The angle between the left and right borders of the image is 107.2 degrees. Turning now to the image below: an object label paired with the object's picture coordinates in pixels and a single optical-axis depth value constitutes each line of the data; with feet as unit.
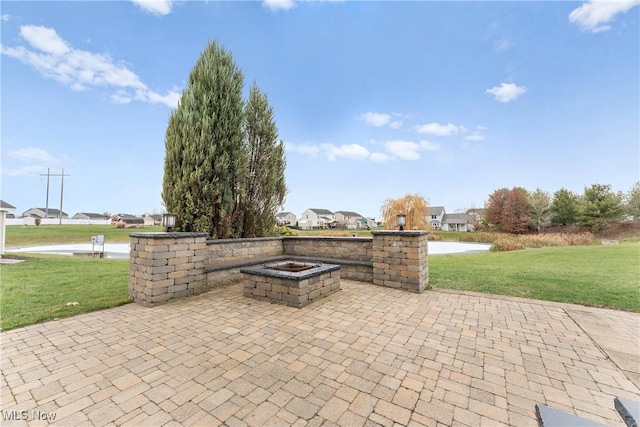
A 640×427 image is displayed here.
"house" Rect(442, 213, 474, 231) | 158.92
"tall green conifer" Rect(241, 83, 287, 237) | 23.76
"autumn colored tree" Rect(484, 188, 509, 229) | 108.14
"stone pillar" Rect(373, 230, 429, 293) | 16.67
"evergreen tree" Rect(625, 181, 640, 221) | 82.43
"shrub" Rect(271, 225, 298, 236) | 33.71
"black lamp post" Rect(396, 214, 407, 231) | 19.59
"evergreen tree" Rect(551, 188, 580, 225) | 94.84
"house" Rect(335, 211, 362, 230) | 180.30
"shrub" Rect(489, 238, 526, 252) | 51.37
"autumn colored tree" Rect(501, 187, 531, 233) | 101.71
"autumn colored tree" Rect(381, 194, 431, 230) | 76.02
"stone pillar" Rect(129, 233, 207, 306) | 13.62
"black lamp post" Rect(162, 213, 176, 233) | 16.26
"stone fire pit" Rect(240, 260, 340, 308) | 13.46
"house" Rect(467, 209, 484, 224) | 151.35
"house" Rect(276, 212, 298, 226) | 180.24
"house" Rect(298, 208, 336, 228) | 190.00
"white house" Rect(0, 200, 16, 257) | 31.91
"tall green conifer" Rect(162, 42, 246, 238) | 18.43
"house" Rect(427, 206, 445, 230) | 168.04
